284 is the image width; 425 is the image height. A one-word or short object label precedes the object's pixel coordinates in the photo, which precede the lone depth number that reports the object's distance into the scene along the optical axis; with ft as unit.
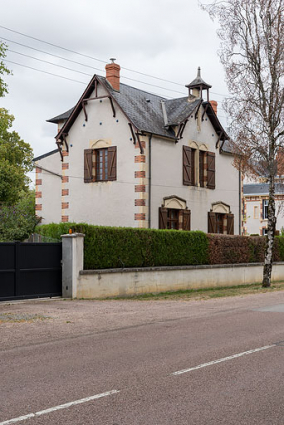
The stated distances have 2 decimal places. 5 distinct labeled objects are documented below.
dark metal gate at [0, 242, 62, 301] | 53.93
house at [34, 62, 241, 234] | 92.07
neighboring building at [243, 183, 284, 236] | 191.86
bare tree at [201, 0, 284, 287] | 77.20
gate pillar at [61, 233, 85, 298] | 59.00
